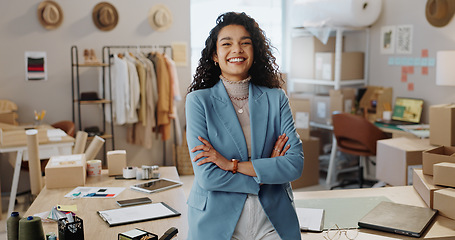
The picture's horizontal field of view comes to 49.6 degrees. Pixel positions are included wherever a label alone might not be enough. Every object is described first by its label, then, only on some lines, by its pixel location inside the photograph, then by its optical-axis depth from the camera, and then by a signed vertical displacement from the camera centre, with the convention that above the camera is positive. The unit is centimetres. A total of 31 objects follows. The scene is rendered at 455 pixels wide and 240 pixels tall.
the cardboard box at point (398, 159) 339 -57
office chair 491 -57
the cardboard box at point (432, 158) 253 -41
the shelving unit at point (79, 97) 543 -24
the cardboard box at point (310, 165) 547 -98
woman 173 -24
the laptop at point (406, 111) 531 -36
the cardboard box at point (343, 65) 588 +15
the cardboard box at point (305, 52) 621 +33
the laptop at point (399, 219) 209 -63
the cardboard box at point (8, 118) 501 -43
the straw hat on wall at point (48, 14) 539 +68
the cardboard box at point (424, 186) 241 -55
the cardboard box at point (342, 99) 565 -25
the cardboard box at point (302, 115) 555 -42
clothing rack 563 +33
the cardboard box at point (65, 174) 275 -55
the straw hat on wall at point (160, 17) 600 +73
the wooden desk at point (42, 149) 418 -63
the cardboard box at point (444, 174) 235 -46
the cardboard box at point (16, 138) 410 -52
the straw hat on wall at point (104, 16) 566 +69
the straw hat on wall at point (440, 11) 498 +69
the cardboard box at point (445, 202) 225 -57
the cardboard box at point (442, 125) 338 -32
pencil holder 185 -58
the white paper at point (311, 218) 216 -64
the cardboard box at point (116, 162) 305 -53
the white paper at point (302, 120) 554 -47
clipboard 219 -63
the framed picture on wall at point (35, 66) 541 +11
